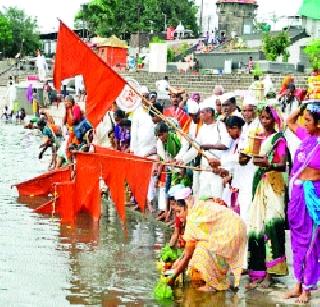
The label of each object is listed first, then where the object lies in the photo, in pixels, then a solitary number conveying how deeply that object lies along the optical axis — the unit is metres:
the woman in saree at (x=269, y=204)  6.95
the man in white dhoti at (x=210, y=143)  8.91
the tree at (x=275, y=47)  34.91
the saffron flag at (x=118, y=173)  9.09
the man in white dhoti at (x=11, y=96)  37.16
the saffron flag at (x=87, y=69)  9.14
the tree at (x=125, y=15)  65.62
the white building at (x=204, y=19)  75.06
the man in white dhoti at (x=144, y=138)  11.38
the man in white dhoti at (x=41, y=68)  30.86
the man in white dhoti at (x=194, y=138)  9.47
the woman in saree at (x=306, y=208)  6.47
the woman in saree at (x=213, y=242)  6.92
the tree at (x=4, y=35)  80.00
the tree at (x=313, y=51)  29.04
